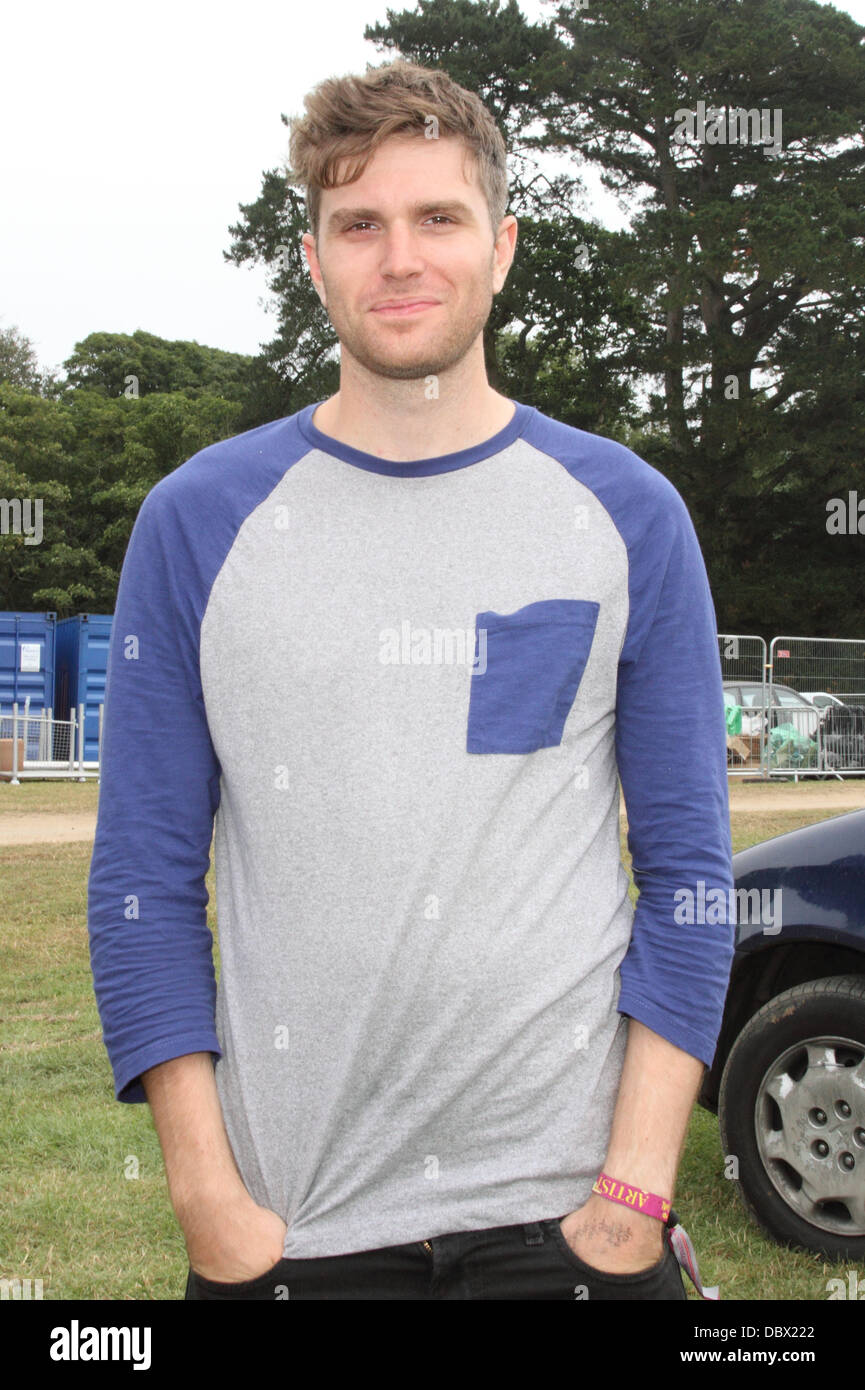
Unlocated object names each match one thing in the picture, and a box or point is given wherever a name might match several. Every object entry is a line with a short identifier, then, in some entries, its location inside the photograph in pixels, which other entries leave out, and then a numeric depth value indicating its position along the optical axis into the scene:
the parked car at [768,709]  21.44
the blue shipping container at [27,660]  23.64
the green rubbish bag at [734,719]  21.12
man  1.75
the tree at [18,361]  47.78
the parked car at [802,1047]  3.76
